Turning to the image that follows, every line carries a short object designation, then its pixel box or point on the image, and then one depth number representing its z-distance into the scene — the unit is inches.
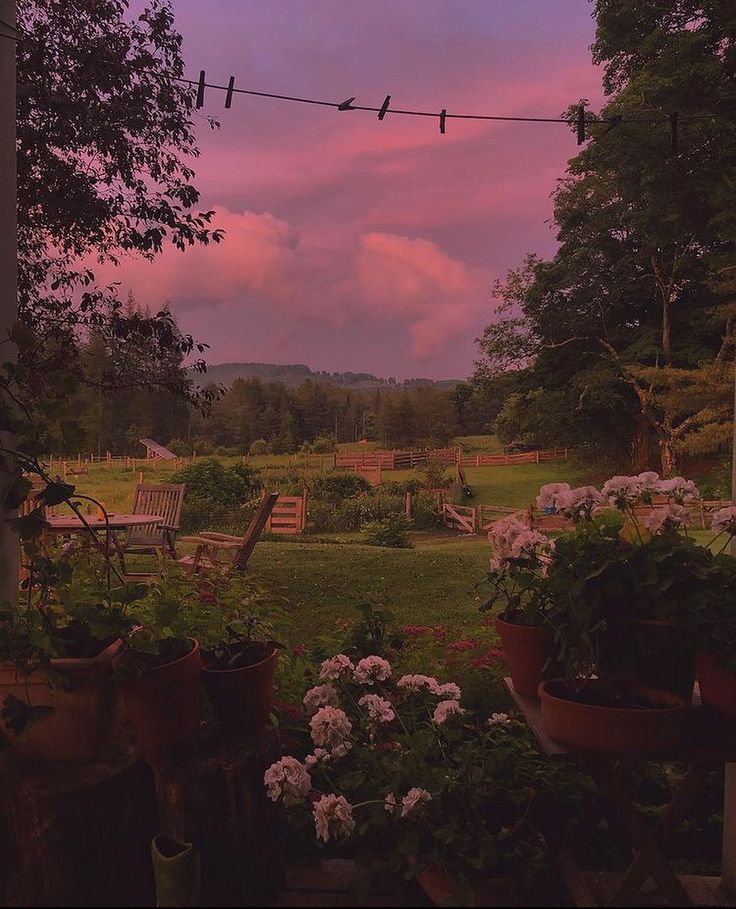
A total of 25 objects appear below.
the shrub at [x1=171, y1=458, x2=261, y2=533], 378.6
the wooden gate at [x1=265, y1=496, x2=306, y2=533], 379.9
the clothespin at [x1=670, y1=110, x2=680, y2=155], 99.1
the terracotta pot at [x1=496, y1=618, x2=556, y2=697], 55.5
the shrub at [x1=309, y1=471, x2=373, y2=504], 439.8
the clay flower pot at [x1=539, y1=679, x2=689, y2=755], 42.9
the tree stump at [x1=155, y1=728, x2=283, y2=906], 50.3
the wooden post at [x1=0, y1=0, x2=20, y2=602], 63.9
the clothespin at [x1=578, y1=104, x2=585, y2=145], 96.0
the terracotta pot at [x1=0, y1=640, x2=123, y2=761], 50.1
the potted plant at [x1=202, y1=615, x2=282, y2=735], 56.4
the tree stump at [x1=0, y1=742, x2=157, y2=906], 45.0
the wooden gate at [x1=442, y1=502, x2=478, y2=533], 386.6
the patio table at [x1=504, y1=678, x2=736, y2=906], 44.4
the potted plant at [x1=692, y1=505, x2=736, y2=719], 46.4
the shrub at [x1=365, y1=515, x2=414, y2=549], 350.6
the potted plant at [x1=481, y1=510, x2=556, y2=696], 55.5
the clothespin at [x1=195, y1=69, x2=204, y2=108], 102.9
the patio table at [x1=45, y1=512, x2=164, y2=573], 177.3
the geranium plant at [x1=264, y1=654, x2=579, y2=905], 50.1
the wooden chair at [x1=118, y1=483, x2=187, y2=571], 210.7
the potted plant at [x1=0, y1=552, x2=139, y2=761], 48.3
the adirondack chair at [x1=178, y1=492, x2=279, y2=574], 155.9
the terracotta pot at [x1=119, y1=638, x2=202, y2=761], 51.3
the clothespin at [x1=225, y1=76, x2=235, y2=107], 101.7
